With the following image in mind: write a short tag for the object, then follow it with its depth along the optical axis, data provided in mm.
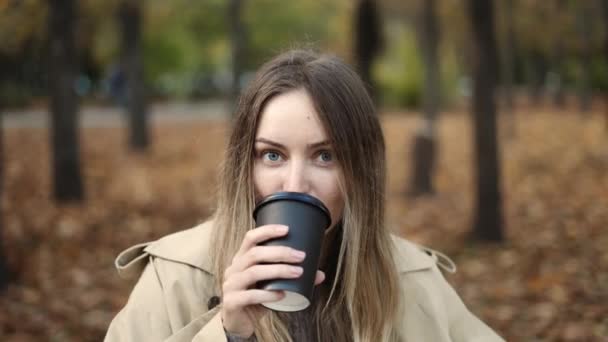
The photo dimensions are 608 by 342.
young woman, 1791
